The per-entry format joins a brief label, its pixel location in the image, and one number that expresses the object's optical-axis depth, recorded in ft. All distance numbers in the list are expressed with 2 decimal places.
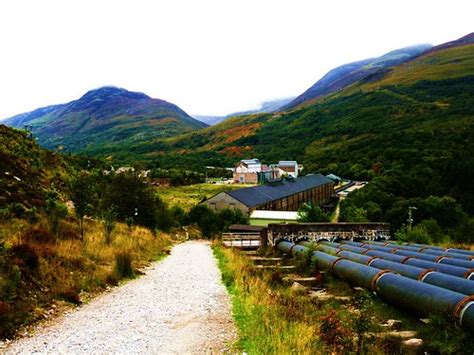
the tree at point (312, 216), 177.78
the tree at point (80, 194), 60.85
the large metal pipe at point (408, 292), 22.26
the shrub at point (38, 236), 43.39
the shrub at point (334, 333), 22.64
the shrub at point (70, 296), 34.01
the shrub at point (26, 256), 35.24
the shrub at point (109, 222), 66.64
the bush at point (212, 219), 180.45
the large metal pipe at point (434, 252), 49.52
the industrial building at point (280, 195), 216.13
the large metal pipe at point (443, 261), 34.53
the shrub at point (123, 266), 46.98
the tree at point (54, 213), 56.80
